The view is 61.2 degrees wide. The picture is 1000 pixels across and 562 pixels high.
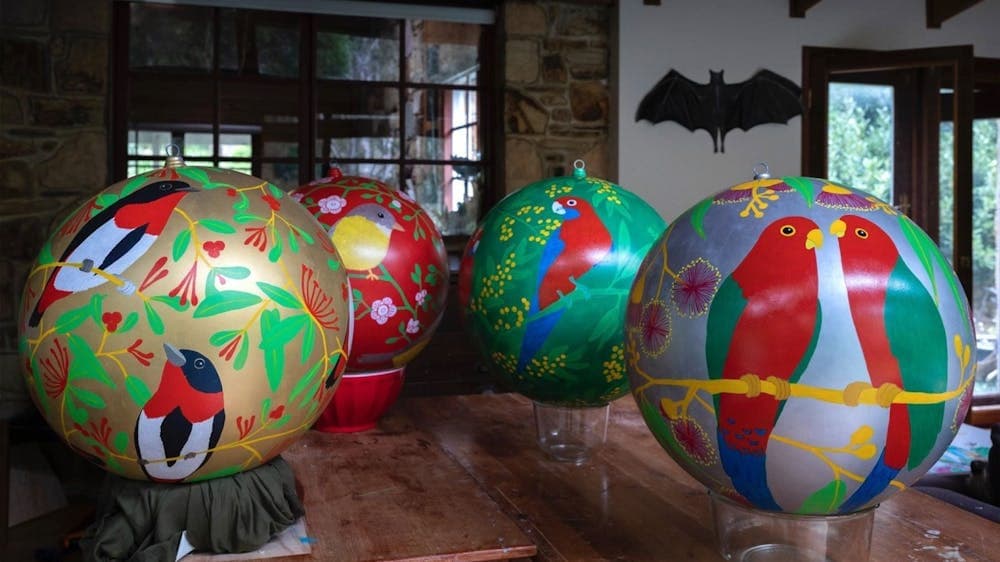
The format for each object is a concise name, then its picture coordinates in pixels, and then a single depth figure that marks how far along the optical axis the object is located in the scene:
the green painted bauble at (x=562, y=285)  1.26
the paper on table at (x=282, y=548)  0.99
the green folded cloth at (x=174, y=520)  0.98
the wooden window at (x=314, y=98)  3.79
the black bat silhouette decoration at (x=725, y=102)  4.33
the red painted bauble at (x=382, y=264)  1.46
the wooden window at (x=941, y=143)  4.50
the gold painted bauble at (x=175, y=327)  0.91
